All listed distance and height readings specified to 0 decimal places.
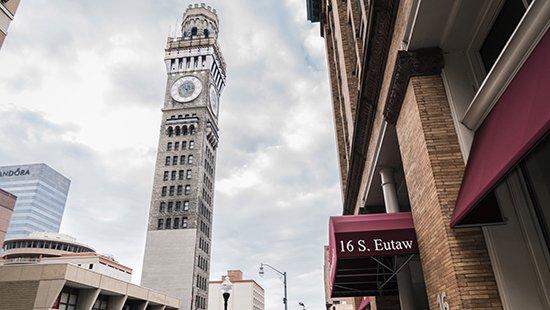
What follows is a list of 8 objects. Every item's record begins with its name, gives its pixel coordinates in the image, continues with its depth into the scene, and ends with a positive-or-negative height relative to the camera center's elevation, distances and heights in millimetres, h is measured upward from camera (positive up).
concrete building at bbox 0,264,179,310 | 36625 +6489
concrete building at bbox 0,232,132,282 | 78500 +23429
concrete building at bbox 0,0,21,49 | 16672 +13434
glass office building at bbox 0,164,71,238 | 170625 +69390
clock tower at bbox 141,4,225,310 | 72562 +35128
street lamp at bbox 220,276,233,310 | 15764 +2368
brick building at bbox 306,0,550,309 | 4945 +2705
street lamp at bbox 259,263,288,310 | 29178 +4312
